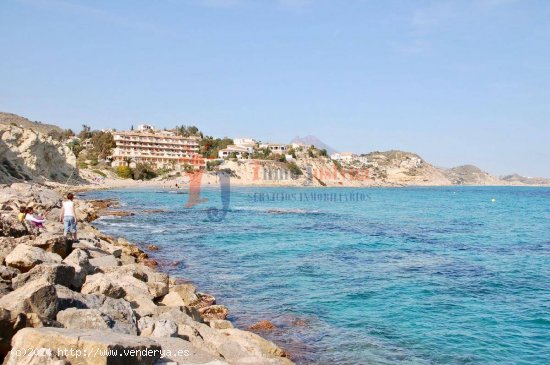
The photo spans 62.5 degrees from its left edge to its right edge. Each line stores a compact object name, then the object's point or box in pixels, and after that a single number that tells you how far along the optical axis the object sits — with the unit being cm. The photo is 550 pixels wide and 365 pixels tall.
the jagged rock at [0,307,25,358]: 598
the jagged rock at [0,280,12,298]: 761
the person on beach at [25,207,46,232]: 1542
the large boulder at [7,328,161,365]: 537
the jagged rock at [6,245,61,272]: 927
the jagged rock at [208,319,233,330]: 1071
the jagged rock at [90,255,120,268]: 1305
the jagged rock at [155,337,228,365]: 683
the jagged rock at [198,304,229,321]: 1237
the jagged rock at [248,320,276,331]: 1184
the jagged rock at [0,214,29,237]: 1316
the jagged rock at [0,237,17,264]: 999
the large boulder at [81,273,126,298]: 953
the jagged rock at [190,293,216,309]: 1310
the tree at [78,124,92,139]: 14862
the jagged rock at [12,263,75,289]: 807
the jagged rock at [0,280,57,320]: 653
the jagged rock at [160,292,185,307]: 1133
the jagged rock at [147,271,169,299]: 1173
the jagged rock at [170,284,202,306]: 1304
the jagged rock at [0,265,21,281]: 823
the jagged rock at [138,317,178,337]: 773
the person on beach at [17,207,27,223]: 1490
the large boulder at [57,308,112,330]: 673
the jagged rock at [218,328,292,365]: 847
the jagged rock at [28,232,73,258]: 1162
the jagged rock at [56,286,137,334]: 727
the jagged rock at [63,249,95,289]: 972
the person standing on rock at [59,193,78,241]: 1461
